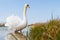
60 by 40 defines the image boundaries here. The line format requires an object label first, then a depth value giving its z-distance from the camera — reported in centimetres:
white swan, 251
